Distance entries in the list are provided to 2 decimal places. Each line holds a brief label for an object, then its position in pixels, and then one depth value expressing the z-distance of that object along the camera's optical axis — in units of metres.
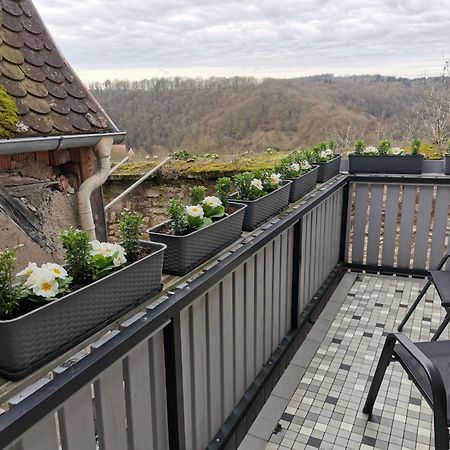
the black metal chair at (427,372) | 1.52
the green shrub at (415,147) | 3.73
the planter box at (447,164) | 3.60
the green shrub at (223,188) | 1.96
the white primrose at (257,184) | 2.13
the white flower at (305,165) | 2.94
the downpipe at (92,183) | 3.80
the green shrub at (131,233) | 1.32
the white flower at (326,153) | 3.47
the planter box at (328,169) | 3.28
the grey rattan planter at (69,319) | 0.88
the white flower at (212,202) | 1.76
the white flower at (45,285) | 0.95
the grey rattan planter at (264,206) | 2.05
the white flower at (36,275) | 0.96
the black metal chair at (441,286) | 2.38
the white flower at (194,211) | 1.58
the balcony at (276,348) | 1.06
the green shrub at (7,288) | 0.92
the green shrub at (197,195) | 1.78
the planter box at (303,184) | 2.66
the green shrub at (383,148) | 3.84
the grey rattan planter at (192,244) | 1.49
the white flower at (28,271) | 1.02
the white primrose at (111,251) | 1.17
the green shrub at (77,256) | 1.11
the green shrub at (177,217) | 1.53
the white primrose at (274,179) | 2.34
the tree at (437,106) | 9.55
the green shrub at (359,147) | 3.88
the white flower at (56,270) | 1.01
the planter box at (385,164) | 3.70
